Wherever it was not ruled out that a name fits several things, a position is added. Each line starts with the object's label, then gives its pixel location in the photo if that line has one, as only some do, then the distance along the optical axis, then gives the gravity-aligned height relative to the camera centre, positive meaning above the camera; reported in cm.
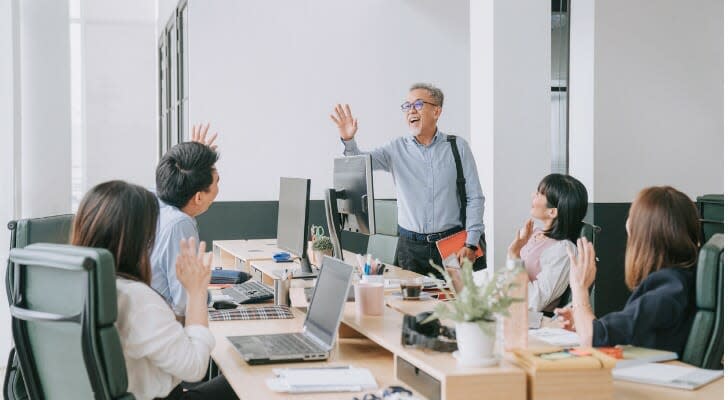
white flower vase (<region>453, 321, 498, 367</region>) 199 -41
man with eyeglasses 469 -3
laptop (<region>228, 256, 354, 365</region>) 252 -52
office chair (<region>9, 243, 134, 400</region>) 195 -36
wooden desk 194 -56
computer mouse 344 -54
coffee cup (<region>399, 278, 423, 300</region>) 333 -46
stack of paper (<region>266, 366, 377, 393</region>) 219 -56
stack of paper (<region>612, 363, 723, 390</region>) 219 -55
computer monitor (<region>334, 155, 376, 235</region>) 380 -7
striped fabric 322 -55
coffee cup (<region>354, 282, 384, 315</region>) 286 -43
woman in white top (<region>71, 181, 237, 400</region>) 213 -32
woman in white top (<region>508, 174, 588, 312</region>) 335 -26
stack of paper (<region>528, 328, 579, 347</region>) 248 -50
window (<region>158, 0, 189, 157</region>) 731 +99
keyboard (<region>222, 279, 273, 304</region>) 361 -53
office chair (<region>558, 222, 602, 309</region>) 339 -30
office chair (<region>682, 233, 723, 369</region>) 244 -41
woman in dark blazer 247 -31
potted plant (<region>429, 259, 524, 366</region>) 199 -34
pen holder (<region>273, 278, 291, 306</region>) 350 -50
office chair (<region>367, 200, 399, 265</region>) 484 -35
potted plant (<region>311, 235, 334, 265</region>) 418 -36
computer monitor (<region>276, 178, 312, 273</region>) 390 -20
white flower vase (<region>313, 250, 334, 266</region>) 419 -39
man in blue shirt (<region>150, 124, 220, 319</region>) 296 -9
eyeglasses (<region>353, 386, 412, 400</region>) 205 -56
